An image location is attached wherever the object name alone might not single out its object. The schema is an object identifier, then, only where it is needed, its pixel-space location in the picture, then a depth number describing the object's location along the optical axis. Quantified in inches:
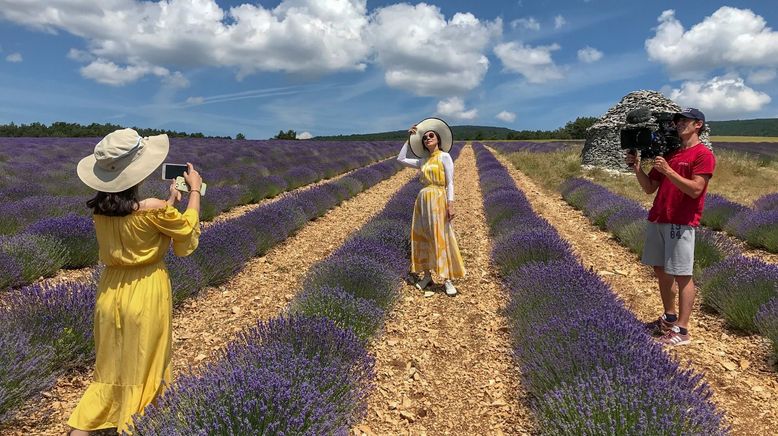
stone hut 558.9
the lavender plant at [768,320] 116.4
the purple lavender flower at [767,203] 301.7
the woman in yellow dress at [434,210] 169.6
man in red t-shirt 114.8
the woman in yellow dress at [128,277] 71.9
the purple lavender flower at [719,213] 274.5
